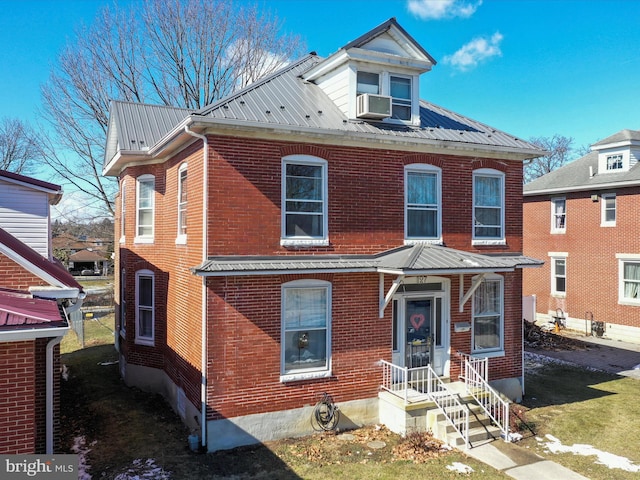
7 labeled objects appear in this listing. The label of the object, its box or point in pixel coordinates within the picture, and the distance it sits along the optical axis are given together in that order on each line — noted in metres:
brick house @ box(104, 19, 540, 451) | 10.52
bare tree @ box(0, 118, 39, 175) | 42.47
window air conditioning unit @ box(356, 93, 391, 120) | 12.05
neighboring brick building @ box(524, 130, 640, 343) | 22.25
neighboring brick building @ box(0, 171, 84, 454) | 6.84
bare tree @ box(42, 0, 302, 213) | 29.31
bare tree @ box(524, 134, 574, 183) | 58.18
